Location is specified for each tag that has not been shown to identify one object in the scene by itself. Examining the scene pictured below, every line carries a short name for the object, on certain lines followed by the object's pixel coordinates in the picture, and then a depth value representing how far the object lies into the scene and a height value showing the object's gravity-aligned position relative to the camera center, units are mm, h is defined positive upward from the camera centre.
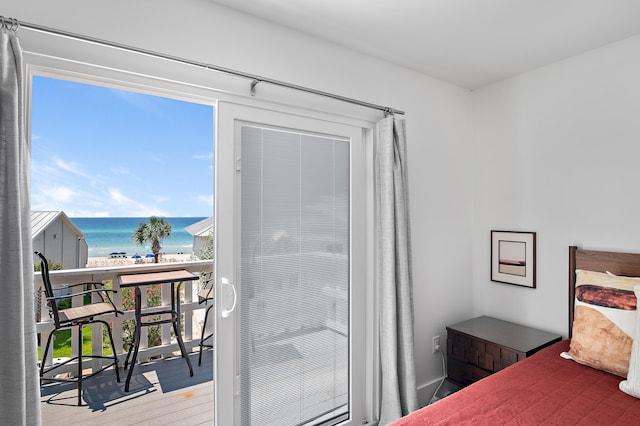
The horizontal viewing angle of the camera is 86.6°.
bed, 1442 -878
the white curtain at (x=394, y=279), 2295 -478
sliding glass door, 1875 -372
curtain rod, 1358 +728
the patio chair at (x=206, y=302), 3643 -1037
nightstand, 2289 -955
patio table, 3215 -890
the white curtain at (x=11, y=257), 1236 -167
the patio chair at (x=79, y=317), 2742 -876
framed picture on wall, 2674 -400
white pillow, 1576 -780
